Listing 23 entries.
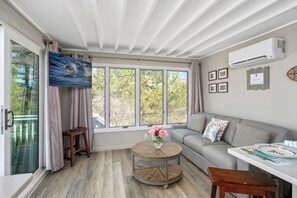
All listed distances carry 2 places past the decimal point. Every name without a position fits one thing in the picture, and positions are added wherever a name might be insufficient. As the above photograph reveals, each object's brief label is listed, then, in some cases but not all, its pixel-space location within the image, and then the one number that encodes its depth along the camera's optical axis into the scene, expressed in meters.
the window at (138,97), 3.05
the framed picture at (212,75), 3.04
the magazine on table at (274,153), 1.02
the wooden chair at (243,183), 1.06
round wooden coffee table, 1.85
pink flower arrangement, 2.06
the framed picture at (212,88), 3.06
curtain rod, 3.16
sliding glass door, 1.43
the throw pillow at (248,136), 1.73
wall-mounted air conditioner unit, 1.86
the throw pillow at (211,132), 2.34
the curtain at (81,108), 2.72
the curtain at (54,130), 2.17
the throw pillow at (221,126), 2.36
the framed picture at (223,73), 2.76
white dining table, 0.85
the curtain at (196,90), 3.38
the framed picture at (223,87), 2.78
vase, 2.06
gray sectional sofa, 1.71
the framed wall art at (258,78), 2.09
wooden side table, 2.36
